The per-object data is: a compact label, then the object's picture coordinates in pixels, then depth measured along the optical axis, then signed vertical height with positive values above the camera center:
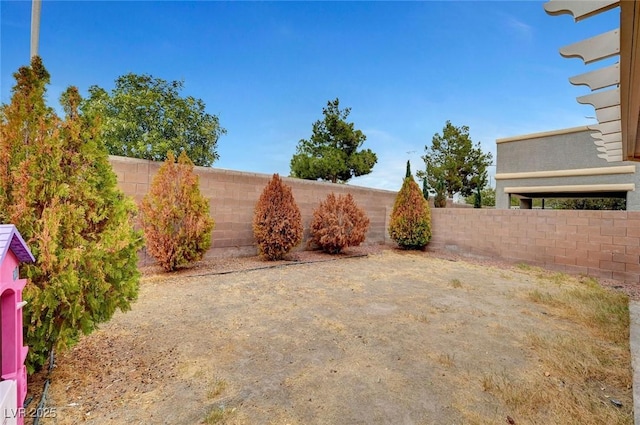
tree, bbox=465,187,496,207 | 25.55 +0.66
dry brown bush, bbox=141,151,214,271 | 5.61 -0.26
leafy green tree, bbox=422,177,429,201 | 14.97 +0.87
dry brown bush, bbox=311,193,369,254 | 8.40 -0.54
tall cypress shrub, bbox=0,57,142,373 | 1.99 -0.10
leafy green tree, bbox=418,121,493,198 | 20.45 +3.00
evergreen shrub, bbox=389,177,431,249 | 9.51 -0.35
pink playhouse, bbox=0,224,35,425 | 1.48 -0.61
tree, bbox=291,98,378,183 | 17.89 +3.29
